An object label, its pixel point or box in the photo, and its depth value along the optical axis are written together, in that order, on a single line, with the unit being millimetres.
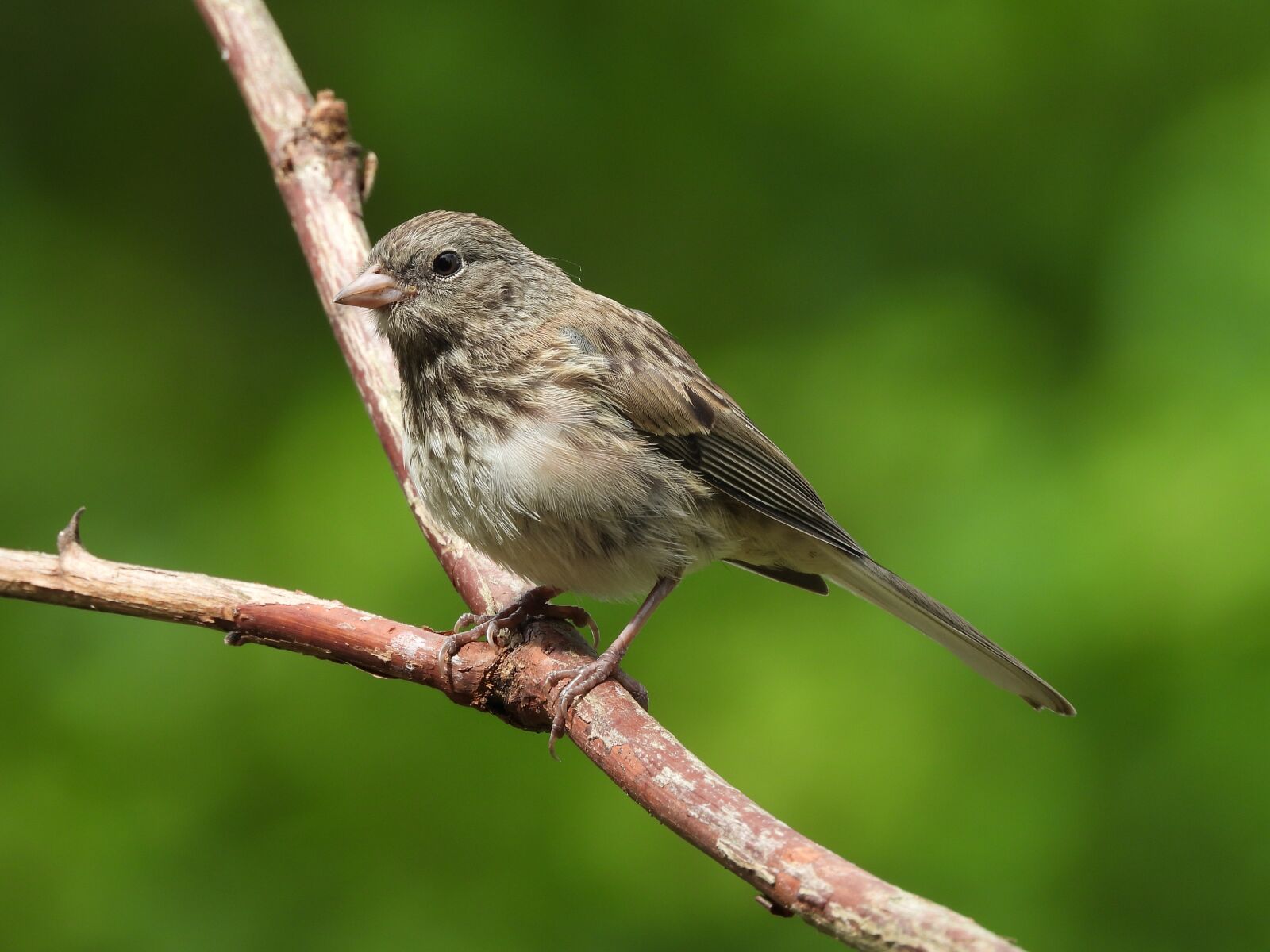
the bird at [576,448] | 5562
